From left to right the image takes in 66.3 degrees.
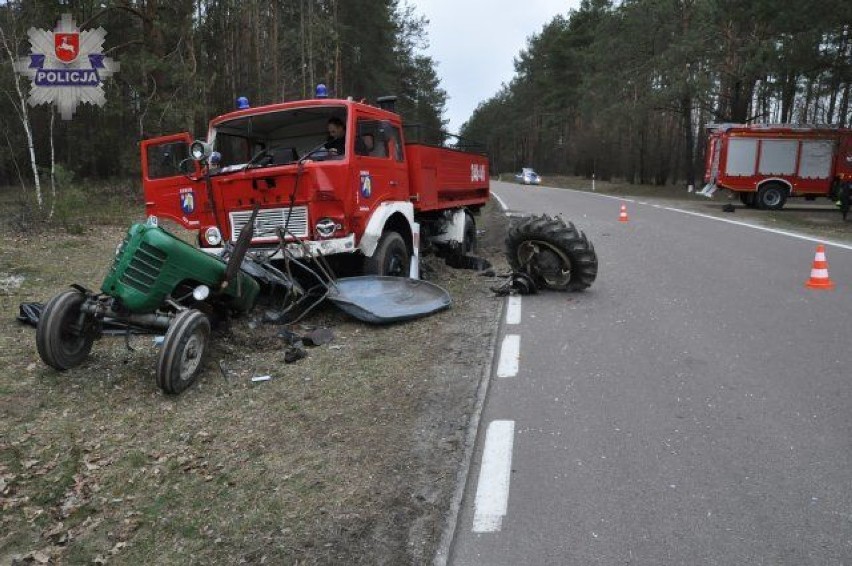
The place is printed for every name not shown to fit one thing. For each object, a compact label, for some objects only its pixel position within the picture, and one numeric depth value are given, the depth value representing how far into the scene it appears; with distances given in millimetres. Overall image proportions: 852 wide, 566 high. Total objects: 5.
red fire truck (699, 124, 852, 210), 23656
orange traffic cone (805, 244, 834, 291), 8086
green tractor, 4809
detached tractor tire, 7824
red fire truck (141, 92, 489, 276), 6883
